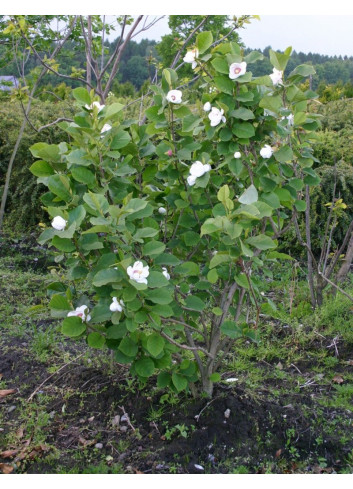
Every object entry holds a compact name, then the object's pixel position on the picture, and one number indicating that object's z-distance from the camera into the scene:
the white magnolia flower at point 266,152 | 1.94
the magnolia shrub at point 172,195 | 1.80
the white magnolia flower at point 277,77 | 1.98
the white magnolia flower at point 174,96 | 1.93
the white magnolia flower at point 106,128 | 1.98
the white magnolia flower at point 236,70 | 1.87
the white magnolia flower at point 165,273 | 1.89
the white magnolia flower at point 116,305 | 1.80
